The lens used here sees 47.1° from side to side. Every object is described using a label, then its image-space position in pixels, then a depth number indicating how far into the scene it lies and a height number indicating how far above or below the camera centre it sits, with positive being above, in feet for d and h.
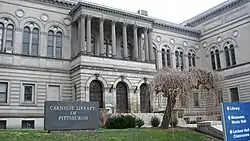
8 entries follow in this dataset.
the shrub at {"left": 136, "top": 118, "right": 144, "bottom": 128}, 74.51 -3.53
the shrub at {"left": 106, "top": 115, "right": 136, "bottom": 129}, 69.72 -3.05
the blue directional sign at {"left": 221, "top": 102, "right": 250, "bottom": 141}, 27.50 -1.34
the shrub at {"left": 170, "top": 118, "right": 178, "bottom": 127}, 78.31 -3.70
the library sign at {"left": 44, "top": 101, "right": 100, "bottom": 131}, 52.06 -0.84
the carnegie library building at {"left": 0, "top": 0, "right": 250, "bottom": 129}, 99.40 +19.42
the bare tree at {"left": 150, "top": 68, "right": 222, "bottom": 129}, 69.92 +6.14
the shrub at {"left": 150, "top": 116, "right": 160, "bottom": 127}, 81.05 -3.68
